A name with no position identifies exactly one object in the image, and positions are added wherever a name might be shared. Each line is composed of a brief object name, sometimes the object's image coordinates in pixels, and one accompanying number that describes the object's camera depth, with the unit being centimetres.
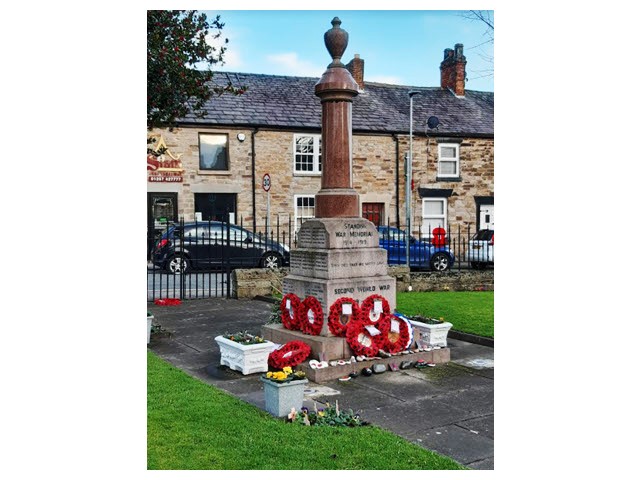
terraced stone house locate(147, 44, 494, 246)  2341
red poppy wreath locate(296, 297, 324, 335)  795
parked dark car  1647
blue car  1986
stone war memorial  789
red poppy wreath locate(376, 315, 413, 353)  809
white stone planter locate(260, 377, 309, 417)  581
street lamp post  2461
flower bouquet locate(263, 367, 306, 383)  587
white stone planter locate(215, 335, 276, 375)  747
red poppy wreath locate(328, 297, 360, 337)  784
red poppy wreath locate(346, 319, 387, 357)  783
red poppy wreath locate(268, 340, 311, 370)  750
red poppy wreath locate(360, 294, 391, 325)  800
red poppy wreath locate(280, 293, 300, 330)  840
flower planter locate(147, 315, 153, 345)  911
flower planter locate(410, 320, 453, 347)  842
